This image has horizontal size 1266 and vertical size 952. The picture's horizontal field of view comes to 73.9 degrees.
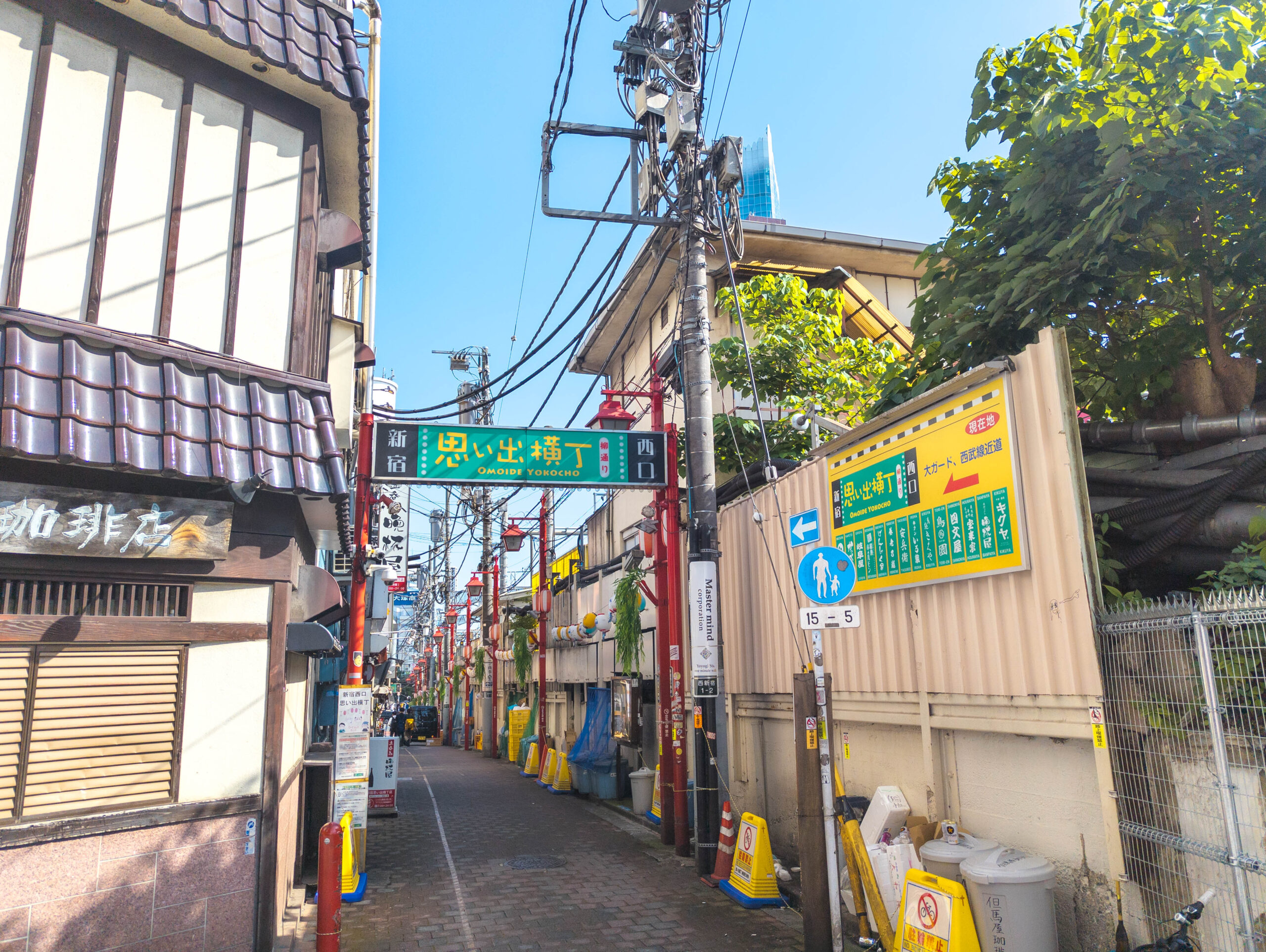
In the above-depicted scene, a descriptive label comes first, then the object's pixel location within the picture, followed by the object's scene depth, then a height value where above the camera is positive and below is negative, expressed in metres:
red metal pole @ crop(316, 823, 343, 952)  7.45 -2.01
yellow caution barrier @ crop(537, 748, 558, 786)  21.20 -2.75
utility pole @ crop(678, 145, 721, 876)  11.13 +2.89
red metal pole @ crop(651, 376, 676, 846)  12.82 +0.03
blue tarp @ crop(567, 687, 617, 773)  18.98 -1.97
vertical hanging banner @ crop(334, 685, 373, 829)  10.95 -1.25
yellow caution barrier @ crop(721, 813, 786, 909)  9.41 -2.46
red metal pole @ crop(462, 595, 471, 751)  38.78 -2.95
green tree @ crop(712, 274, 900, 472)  15.06 +5.04
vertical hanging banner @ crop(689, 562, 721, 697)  11.21 +0.28
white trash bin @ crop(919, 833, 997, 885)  6.92 -1.69
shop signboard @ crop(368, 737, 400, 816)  16.34 -2.25
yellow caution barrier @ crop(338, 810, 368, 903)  10.09 -2.53
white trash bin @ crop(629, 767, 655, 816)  15.89 -2.53
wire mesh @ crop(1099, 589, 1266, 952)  5.23 -0.76
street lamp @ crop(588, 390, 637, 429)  14.48 +4.02
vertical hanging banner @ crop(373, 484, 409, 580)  23.78 +3.51
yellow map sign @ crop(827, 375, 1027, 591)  7.23 +1.43
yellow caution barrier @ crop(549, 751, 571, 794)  20.27 -2.94
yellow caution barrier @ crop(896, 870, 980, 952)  6.21 -2.03
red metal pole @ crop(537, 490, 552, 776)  23.62 +0.72
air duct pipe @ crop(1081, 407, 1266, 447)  7.93 +2.03
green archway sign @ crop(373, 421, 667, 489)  12.58 +2.99
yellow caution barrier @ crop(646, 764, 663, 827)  14.92 -2.76
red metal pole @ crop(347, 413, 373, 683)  12.50 +1.89
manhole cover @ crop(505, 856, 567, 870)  11.82 -2.88
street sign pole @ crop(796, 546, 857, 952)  7.55 +0.32
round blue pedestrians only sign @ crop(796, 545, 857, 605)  7.57 +0.65
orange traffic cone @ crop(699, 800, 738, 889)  10.20 -2.37
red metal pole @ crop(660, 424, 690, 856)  12.19 +0.07
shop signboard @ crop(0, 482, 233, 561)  5.95 +1.07
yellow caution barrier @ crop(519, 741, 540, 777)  24.09 -3.06
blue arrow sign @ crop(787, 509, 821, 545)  9.73 +1.40
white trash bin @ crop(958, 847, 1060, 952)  6.15 -1.90
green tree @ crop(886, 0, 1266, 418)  7.06 +3.99
